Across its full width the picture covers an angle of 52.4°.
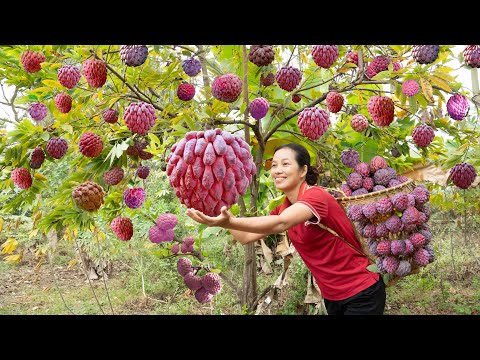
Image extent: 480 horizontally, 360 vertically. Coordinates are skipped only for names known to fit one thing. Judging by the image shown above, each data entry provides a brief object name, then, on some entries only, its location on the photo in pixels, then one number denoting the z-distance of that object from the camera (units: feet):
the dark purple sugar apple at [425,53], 4.34
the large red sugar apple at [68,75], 4.84
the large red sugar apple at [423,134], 5.24
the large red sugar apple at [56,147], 5.26
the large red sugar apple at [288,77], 5.28
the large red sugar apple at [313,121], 5.02
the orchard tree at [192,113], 4.75
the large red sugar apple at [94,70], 4.75
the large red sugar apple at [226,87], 4.64
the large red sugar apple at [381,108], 4.86
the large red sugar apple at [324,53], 4.87
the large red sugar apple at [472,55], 4.47
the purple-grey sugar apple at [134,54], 4.58
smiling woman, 4.64
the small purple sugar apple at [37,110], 5.67
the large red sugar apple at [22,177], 5.41
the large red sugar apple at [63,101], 5.21
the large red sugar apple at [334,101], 5.10
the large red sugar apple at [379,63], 5.18
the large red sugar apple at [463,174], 4.88
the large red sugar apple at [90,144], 5.08
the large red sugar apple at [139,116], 4.76
